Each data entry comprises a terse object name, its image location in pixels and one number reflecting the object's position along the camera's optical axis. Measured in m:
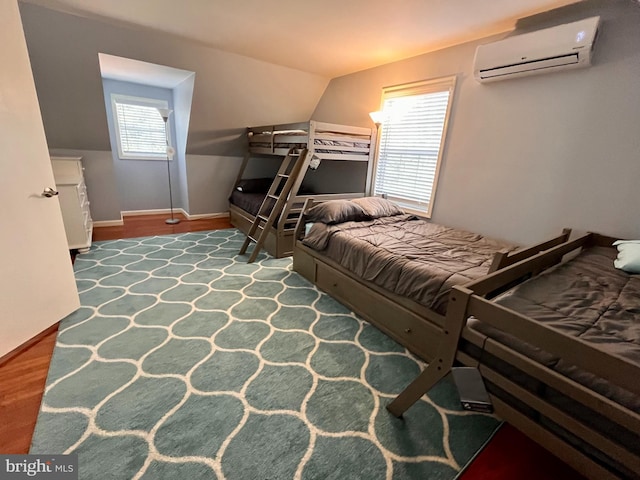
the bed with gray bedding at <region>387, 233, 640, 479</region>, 0.88
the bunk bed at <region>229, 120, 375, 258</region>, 3.22
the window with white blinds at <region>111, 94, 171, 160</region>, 4.71
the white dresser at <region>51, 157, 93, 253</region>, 3.08
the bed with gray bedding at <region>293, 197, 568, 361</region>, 1.83
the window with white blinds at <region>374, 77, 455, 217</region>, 3.17
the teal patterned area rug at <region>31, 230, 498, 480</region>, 1.26
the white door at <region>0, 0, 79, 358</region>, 1.64
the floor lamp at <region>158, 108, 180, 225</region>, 4.40
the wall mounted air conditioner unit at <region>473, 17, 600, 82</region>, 2.06
